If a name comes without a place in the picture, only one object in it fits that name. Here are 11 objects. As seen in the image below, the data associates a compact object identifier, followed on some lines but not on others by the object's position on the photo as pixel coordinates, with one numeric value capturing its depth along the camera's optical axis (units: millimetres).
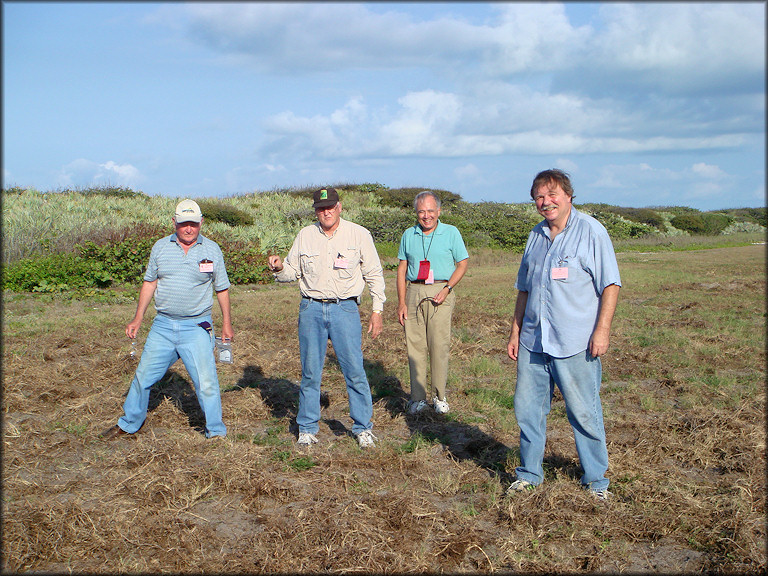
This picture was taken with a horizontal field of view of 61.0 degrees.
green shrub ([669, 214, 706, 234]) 42000
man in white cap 5199
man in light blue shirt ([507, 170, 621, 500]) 3982
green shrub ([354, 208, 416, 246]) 25306
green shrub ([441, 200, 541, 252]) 26797
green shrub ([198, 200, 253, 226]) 25386
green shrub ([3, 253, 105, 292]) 13500
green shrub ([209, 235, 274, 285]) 16391
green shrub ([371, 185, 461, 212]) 35062
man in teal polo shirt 6352
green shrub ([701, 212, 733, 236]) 41859
